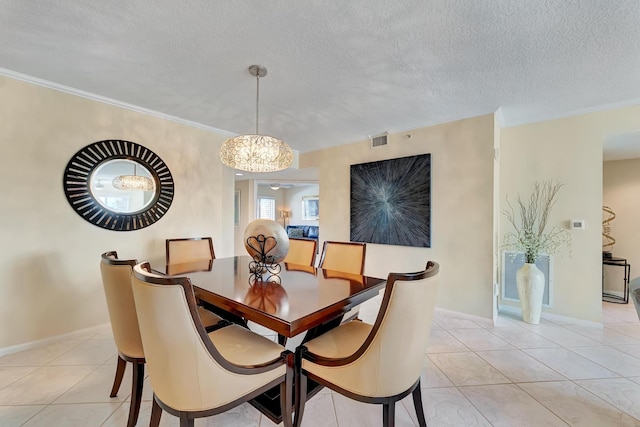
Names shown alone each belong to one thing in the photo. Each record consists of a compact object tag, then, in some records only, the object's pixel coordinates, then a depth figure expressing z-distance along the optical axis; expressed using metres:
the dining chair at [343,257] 2.37
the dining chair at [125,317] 1.41
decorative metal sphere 1.90
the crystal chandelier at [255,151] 2.28
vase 2.89
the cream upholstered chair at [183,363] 1.01
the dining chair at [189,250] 2.63
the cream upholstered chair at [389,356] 1.12
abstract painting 3.36
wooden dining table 1.25
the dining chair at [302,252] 2.71
